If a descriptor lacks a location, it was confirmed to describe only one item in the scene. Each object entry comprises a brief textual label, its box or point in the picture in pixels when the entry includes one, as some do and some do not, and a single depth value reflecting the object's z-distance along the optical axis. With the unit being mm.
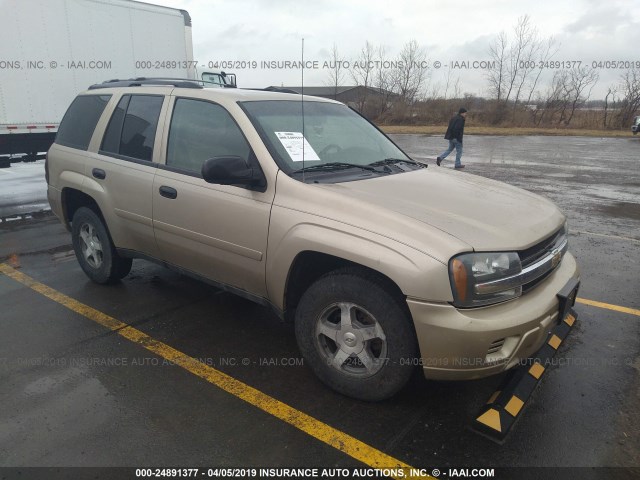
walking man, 13492
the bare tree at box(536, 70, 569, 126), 38250
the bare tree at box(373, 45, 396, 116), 45125
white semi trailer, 8148
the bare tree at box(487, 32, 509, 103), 39938
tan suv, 2434
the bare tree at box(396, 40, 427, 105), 45656
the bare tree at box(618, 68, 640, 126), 33469
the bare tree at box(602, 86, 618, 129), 34438
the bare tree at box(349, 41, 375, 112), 44688
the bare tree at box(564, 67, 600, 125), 37719
